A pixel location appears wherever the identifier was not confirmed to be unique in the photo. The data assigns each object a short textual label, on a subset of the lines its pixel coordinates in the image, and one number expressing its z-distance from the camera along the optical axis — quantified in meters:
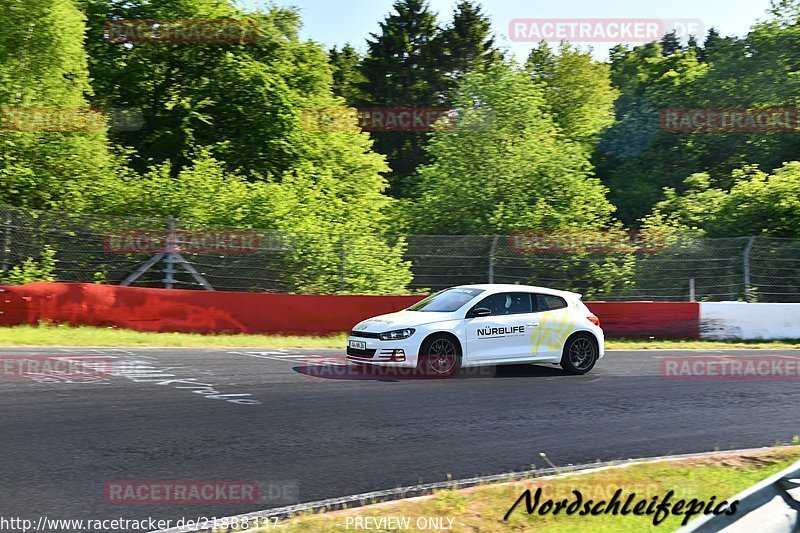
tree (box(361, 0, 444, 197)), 56.72
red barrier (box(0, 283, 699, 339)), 16.47
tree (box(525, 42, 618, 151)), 59.75
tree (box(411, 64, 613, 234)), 28.25
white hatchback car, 11.91
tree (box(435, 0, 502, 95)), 58.06
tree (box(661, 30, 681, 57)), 95.83
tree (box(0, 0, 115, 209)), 23.92
